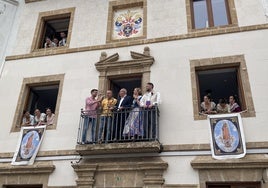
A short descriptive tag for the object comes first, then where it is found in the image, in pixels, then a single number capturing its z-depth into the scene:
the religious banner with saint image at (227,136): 6.95
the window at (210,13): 9.24
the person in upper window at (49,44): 10.41
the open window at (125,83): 9.03
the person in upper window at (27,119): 8.86
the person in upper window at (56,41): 10.48
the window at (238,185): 6.63
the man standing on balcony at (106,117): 7.60
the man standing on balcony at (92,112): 7.77
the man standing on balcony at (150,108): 7.40
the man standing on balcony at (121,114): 7.67
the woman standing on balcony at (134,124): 7.39
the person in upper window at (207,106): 7.76
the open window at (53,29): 10.47
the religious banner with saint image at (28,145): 8.19
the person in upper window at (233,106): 7.59
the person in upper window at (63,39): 10.38
